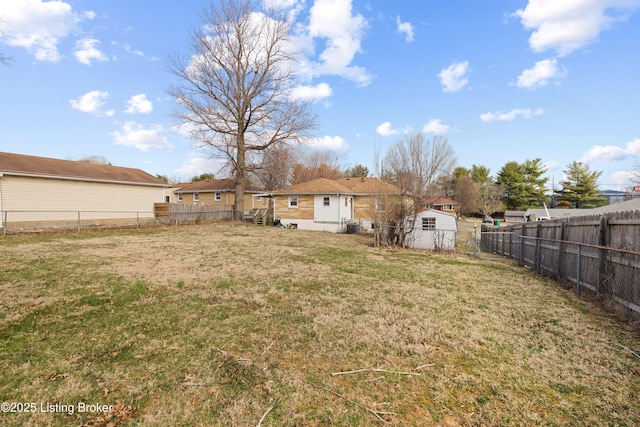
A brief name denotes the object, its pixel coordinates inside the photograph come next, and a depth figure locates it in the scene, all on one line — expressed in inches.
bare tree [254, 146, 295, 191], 940.0
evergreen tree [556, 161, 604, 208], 1606.8
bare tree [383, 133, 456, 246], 528.1
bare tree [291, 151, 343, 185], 1687.9
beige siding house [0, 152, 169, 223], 594.2
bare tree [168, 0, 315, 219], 858.1
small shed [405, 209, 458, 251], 535.5
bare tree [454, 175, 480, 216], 1831.9
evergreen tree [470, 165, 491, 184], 2092.8
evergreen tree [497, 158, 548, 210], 1830.7
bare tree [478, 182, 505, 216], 1772.9
